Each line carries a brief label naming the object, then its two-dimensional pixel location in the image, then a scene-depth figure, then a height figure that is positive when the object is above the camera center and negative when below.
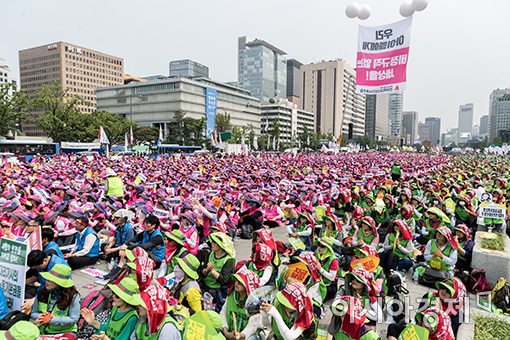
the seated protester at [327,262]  4.66 -1.57
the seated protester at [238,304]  3.48 -1.61
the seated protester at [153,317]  2.87 -1.48
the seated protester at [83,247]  6.16 -1.86
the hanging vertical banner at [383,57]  10.57 +2.92
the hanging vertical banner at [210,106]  81.19 +9.84
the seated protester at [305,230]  6.36 -1.55
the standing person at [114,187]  10.38 -1.27
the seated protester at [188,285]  3.81 -1.57
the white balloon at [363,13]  11.49 +4.56
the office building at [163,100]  76.75 +11.15
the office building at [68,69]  110.62 +25.81
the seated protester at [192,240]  5.07 -1.43
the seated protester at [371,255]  4.58 -1.53
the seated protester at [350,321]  3.12 -1.59
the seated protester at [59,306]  3.46 -1.68
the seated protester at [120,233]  6.32 -1.62
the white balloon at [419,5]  10.26 +4.36
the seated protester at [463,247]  6.20 -1.78
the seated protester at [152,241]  5.66 -1.61
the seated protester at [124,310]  3.05 -1.50
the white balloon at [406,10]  10.67 +4.38
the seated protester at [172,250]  4.60 -1.41
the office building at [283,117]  110.00 +9.93
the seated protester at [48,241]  4.83 -1.45
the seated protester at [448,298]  3.64 -1.60
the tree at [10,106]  40.41 +4.59
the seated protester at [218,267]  4.22 -1.49
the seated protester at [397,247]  6.03 -1.75
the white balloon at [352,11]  11.42 +4.60
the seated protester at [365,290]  3.73 -1.57
